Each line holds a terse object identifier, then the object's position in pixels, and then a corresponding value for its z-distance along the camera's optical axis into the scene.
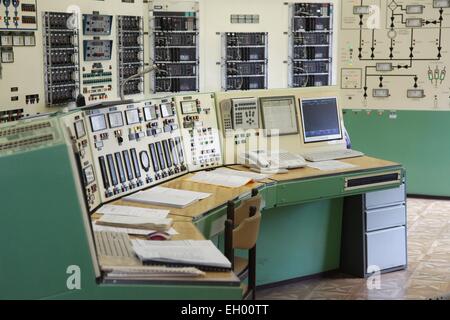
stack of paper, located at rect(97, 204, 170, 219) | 3.23
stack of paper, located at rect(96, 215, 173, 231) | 2.98
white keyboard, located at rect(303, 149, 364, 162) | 4.80
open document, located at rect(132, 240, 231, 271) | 2.38
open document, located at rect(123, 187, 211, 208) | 3.52
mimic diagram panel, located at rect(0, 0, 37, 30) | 5.22
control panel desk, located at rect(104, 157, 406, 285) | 4.23
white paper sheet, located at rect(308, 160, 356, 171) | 4.55
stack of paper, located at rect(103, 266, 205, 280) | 2.29
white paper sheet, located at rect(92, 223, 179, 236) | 2.90
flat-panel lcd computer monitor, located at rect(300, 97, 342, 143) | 4.92
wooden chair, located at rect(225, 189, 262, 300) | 3.27
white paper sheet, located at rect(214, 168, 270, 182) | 4.25
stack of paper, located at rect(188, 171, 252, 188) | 4.04
